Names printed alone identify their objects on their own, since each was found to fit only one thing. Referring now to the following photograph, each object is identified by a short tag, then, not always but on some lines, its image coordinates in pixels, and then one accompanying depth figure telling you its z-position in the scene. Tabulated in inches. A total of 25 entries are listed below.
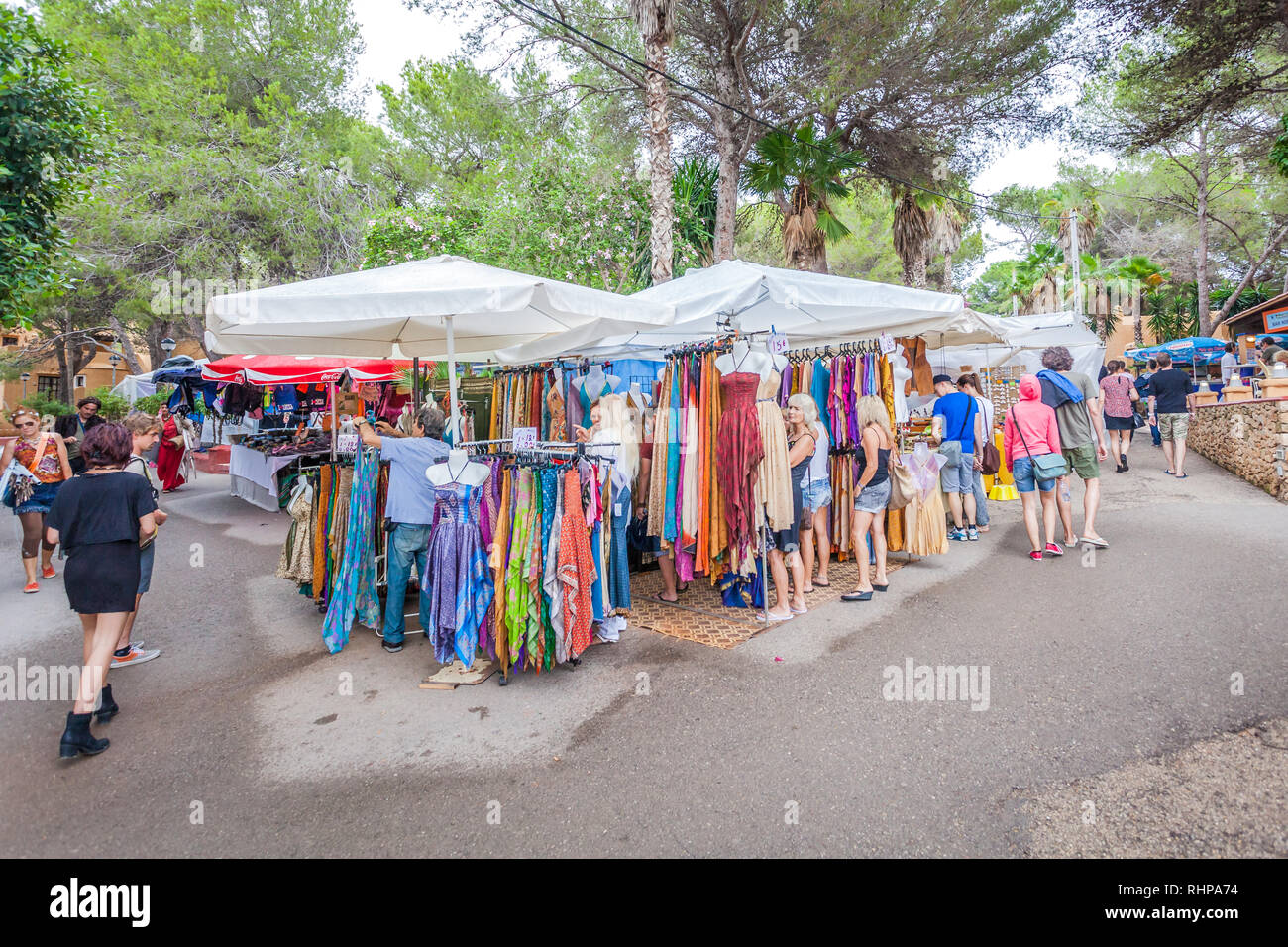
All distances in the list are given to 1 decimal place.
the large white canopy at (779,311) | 202.7
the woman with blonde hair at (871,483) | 201.3
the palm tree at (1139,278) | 929.5
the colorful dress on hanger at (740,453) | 179.2
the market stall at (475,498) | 154.9
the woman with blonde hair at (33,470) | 239.3
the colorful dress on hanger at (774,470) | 183.2
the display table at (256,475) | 410.6
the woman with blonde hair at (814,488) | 193.9
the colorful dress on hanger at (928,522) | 239.6
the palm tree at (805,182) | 452.4
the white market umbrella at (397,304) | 155.3
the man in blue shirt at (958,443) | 278.5
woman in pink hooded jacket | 240.1
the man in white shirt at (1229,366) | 517.0
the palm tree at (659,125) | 346.3
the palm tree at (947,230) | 636.7
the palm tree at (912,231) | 548.1
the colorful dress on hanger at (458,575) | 157.2
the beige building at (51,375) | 1174.3
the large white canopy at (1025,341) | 463.8
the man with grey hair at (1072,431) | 245.0
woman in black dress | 131.9
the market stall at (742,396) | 187.0
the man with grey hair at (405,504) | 174.2
